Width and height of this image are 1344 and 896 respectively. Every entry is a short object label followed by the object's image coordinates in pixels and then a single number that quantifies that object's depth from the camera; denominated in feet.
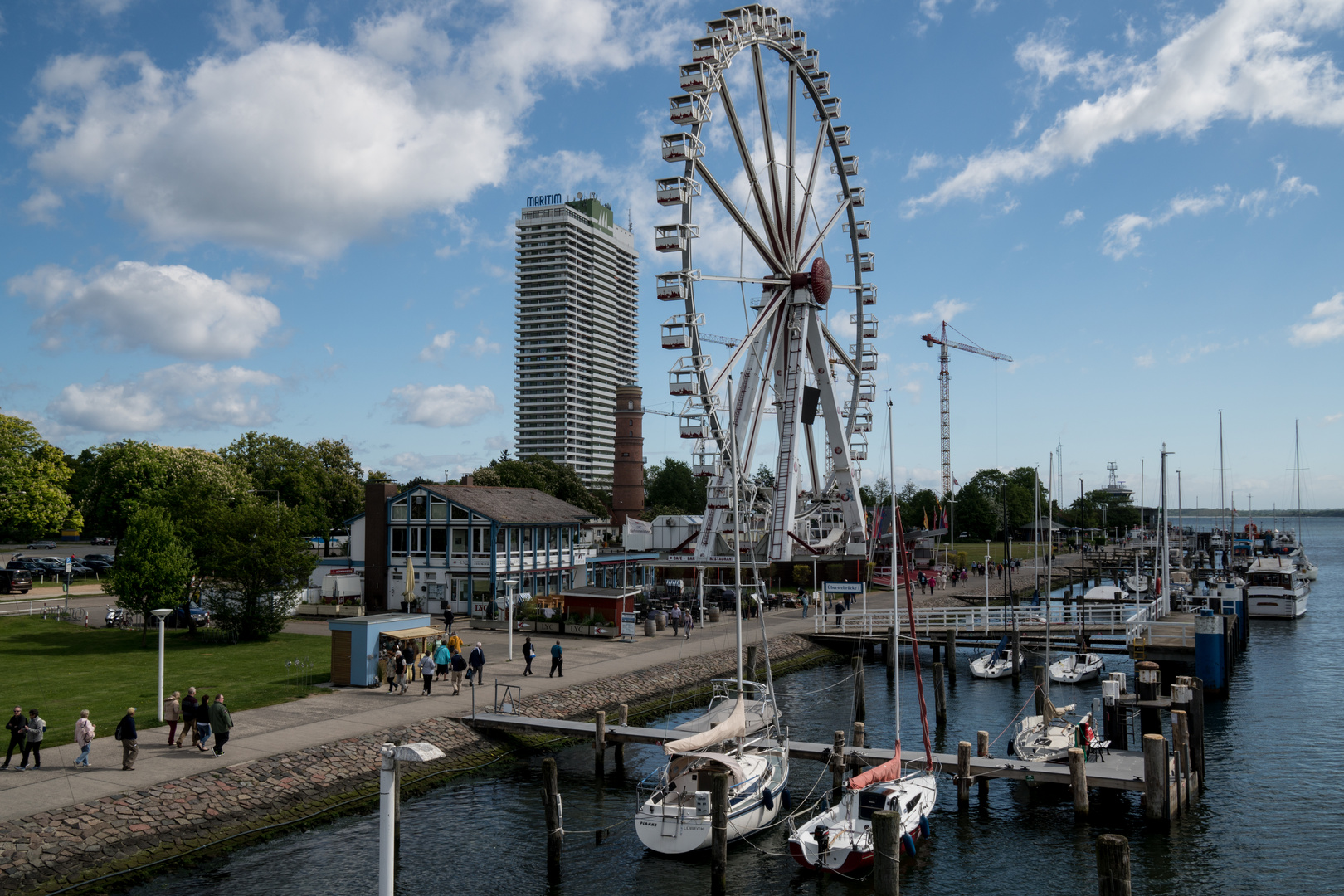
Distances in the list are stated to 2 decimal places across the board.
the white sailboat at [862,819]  64.18
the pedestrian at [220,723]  73.15
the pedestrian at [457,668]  100.37
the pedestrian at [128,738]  68.44
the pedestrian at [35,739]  68.90
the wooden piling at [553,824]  64.18
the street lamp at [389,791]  40.52
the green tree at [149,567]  122.83
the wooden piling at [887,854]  55.11
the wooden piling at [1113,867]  49.39
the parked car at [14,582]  181.88
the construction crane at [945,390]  514.76
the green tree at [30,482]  181.98
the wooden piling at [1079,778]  73.92
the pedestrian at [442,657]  103.91
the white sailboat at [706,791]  65.82
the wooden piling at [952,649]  141.59
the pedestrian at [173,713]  76.38
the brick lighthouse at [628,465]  299.38
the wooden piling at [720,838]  61.46
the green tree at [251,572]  126.72
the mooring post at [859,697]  108.88
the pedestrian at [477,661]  99.45
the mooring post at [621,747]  88.74
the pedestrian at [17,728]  69.31
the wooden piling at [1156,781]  71.97
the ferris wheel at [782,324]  150.82
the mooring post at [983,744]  83.56
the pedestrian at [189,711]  75.31
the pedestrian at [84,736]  68.18
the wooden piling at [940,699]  110.83
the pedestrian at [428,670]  99.76
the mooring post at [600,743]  86.69
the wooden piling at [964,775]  78.48
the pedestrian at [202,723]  74.08
